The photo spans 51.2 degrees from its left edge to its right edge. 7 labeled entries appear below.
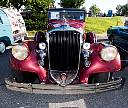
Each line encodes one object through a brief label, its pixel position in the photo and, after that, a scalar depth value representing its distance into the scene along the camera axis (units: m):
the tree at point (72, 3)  14.05
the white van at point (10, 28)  5.24
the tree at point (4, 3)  10.64
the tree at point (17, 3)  11.10
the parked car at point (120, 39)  4.82
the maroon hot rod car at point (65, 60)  2.61
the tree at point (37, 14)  10.45
